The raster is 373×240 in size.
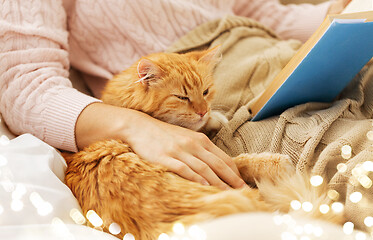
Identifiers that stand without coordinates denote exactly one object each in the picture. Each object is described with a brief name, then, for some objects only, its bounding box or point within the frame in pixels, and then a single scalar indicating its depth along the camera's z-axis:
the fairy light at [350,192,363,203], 0.67
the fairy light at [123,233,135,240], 0.67
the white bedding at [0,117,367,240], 0.59
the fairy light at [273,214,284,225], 0.61
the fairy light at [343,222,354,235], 0.65
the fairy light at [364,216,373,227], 0.65
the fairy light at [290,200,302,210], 0.72
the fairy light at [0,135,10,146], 0.80
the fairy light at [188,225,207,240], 0.58
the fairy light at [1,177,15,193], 0.67
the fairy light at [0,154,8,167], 0.71
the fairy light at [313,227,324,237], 0.62
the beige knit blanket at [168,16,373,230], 0.71
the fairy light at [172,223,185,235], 0.62
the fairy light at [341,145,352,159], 0.74
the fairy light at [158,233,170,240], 0.62
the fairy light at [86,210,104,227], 0.70
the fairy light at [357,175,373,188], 0.67
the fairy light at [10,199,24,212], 0.65
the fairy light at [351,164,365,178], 0.68
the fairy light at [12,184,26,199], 0.66
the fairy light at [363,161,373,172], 0.67
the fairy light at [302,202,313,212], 0.70
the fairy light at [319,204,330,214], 0.69
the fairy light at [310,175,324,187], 0.74
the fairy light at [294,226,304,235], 0.61
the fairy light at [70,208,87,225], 0.72
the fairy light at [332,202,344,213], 0.70
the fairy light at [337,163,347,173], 0.70
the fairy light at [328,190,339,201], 0.73
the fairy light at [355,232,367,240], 0.63
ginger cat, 0.67
